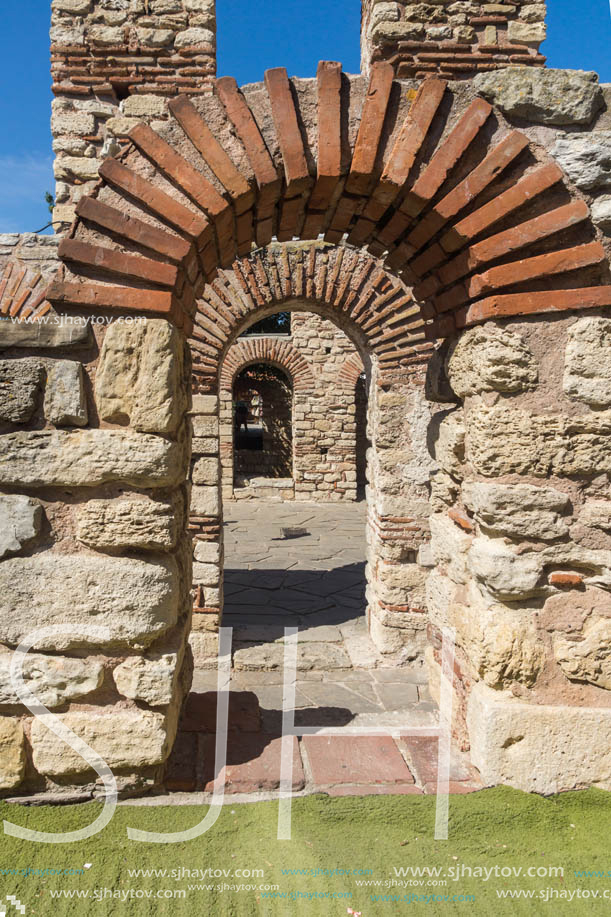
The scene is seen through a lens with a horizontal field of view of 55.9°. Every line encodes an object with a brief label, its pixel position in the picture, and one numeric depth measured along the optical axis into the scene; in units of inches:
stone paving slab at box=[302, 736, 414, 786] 86.3
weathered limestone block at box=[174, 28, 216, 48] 160.4
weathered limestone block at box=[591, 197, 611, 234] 82.5
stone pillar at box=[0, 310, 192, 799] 78.4
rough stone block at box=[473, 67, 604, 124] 83.1
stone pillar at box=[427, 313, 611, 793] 83.0
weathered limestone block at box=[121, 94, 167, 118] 123.0
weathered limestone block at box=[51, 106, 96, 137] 164.6
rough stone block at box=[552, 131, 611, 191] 82.2
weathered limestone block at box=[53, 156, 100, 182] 166.4
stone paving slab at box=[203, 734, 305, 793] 83.6
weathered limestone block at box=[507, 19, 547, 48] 141.6
